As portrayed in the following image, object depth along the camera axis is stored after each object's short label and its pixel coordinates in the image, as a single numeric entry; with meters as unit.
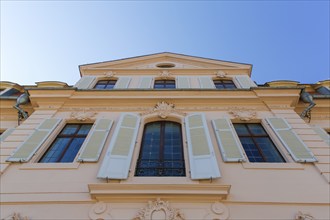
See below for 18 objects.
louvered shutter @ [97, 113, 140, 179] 5.72
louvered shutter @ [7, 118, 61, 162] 6.38
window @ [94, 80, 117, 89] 11.65
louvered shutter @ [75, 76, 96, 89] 11.02
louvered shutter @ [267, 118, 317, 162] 6.35
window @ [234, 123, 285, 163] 6.75
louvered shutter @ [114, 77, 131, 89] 10.98
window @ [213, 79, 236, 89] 11.48
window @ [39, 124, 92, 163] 6.77
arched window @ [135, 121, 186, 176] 6.16
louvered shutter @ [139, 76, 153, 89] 10.92
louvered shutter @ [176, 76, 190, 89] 10.98
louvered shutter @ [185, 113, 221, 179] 5.71
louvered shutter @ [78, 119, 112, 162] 6.43
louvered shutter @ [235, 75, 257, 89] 10.82
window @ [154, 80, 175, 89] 11.61
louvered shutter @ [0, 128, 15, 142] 8.28
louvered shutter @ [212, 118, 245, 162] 6.37
